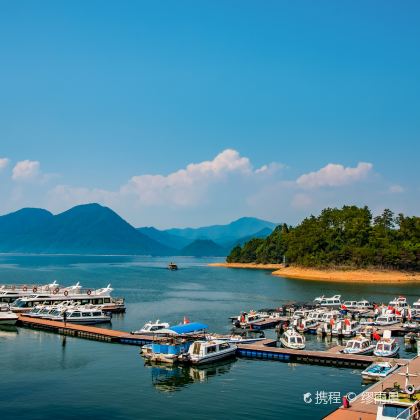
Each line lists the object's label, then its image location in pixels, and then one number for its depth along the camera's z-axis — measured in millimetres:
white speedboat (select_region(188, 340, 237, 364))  50750
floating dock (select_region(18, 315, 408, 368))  52062
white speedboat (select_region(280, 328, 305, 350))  57553
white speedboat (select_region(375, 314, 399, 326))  75431
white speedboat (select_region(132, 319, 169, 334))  65188
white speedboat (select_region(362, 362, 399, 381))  45047
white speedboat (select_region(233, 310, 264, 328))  74188
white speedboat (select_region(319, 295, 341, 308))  101919
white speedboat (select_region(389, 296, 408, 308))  92812
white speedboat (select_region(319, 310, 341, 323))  76831
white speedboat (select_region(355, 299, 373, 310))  95469
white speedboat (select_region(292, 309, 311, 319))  78025
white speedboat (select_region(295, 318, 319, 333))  70394
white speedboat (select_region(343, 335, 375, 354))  54234
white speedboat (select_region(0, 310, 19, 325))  74875
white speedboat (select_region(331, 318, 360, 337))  67812
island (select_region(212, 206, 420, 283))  187500
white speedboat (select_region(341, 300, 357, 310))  95700
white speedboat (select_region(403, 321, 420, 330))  70850
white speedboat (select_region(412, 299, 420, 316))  83450
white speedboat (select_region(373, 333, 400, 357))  54106
